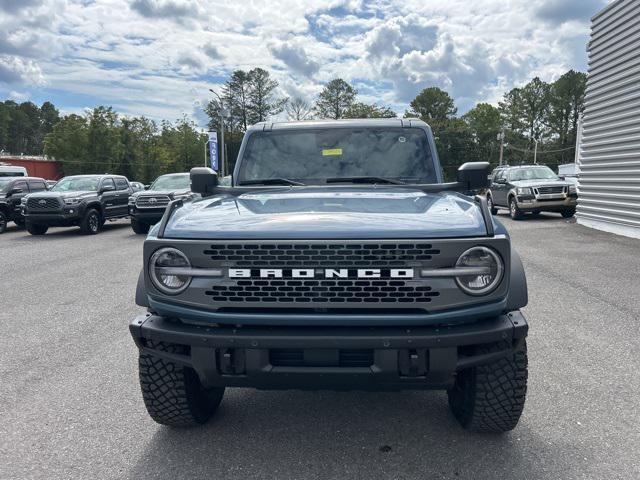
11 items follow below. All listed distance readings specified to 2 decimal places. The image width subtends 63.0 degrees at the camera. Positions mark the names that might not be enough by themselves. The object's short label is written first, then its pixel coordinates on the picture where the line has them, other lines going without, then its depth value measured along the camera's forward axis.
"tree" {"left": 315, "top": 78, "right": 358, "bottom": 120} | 72.23
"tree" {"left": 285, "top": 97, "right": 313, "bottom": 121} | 68.46
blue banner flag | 37.03
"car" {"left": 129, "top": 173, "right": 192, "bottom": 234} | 14.85
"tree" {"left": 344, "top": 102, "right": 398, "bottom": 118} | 68.06
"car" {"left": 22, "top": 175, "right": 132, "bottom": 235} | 14.84
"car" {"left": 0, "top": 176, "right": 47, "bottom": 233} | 16.62
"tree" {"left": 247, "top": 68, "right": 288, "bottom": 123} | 76.75
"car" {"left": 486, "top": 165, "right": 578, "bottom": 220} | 16.22
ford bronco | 2.40
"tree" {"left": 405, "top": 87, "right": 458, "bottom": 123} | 81.44
